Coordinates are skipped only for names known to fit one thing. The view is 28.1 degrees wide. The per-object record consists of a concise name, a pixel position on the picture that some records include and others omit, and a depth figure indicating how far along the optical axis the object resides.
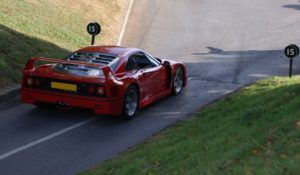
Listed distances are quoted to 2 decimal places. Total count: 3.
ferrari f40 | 10.63
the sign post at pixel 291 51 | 14.31
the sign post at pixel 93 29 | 15.50
